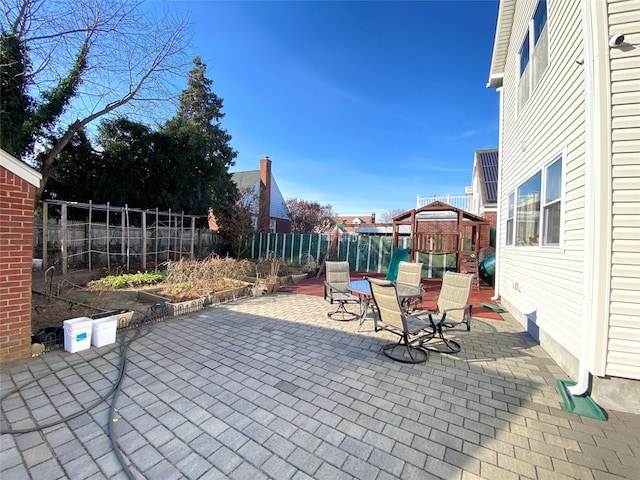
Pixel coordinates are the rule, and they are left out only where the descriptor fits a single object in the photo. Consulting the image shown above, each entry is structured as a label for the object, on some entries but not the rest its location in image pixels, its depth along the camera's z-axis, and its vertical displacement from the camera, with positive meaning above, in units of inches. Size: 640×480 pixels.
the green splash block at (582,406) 93.8 -59.6
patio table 178.1 -37.6
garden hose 71.3 -58.5
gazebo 351.3 +0.4
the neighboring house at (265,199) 765.8 +107.4
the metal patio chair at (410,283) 195.0 -36.1
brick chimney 783.1 +124.5
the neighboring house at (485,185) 487.8 +109.0
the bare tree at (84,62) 261.6 +190.4
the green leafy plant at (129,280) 266.4 -49.5
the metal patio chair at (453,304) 149.6 -38.4
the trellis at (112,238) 350.3 -9.6
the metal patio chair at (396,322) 132.6 -44.3
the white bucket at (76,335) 130.8 -50.6
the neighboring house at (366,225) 439.1 +26.9
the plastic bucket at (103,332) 138.8 -51.9
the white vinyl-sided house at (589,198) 100.0 +18.8
